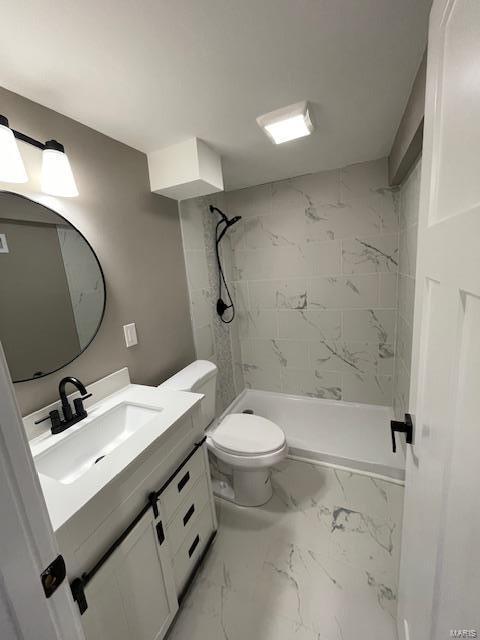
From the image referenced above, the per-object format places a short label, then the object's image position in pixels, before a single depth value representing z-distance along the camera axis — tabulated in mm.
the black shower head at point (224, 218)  2209
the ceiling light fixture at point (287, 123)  1191
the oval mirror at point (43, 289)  1010
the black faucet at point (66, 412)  1080
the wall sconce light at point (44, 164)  882
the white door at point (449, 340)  399
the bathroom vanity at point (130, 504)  745
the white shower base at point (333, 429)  1839
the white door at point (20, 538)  387
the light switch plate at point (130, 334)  1467
